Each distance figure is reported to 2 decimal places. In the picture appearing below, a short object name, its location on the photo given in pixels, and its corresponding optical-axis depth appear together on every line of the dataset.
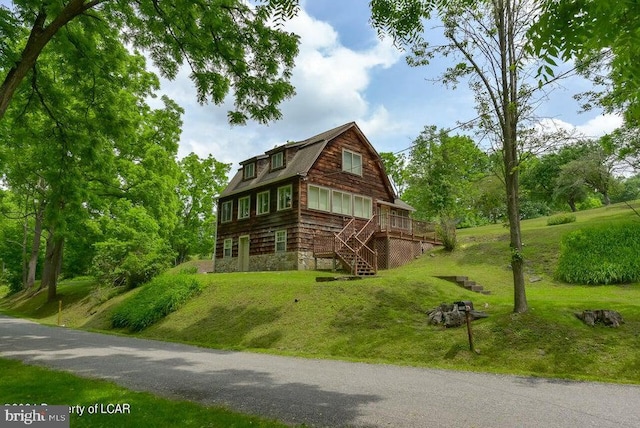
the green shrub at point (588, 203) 56.24
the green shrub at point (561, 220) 29.38
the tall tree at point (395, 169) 53.92
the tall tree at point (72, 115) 12.45
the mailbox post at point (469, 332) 10.03
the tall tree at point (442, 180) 43.59
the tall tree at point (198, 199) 45.69
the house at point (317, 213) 25.09
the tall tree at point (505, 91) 11.27
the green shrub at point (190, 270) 26.46
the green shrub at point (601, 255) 17.48
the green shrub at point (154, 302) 18.08
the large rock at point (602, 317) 10.04
